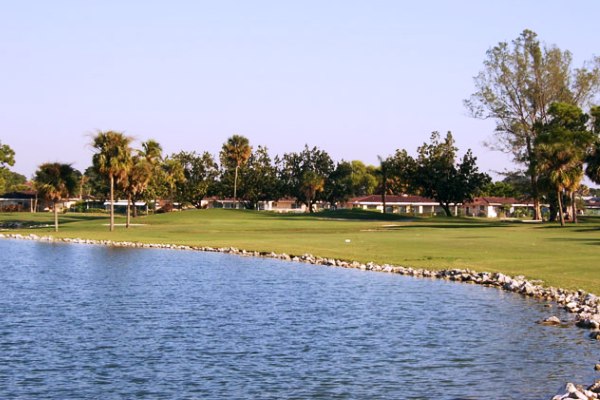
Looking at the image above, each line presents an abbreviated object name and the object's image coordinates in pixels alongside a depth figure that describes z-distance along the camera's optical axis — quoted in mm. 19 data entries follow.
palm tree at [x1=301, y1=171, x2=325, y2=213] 192562
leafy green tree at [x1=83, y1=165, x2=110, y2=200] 172500
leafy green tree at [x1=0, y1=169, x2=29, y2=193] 155225
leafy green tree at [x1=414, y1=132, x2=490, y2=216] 160250
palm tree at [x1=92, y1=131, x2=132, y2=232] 96938
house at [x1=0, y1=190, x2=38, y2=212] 190875
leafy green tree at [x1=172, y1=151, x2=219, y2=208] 183250
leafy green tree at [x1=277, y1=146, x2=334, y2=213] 192625
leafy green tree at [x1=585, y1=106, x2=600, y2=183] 97500
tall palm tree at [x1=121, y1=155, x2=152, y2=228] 100688
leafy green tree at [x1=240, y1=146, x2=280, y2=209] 187375
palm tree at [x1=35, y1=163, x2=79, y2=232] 101188
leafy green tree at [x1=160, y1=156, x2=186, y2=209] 169000
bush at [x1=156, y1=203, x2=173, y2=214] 167838
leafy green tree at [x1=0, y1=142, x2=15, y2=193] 156250
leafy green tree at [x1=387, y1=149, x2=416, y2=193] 163875
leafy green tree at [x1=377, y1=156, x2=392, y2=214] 169875
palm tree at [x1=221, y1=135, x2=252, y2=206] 176750
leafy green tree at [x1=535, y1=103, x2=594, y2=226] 100562
